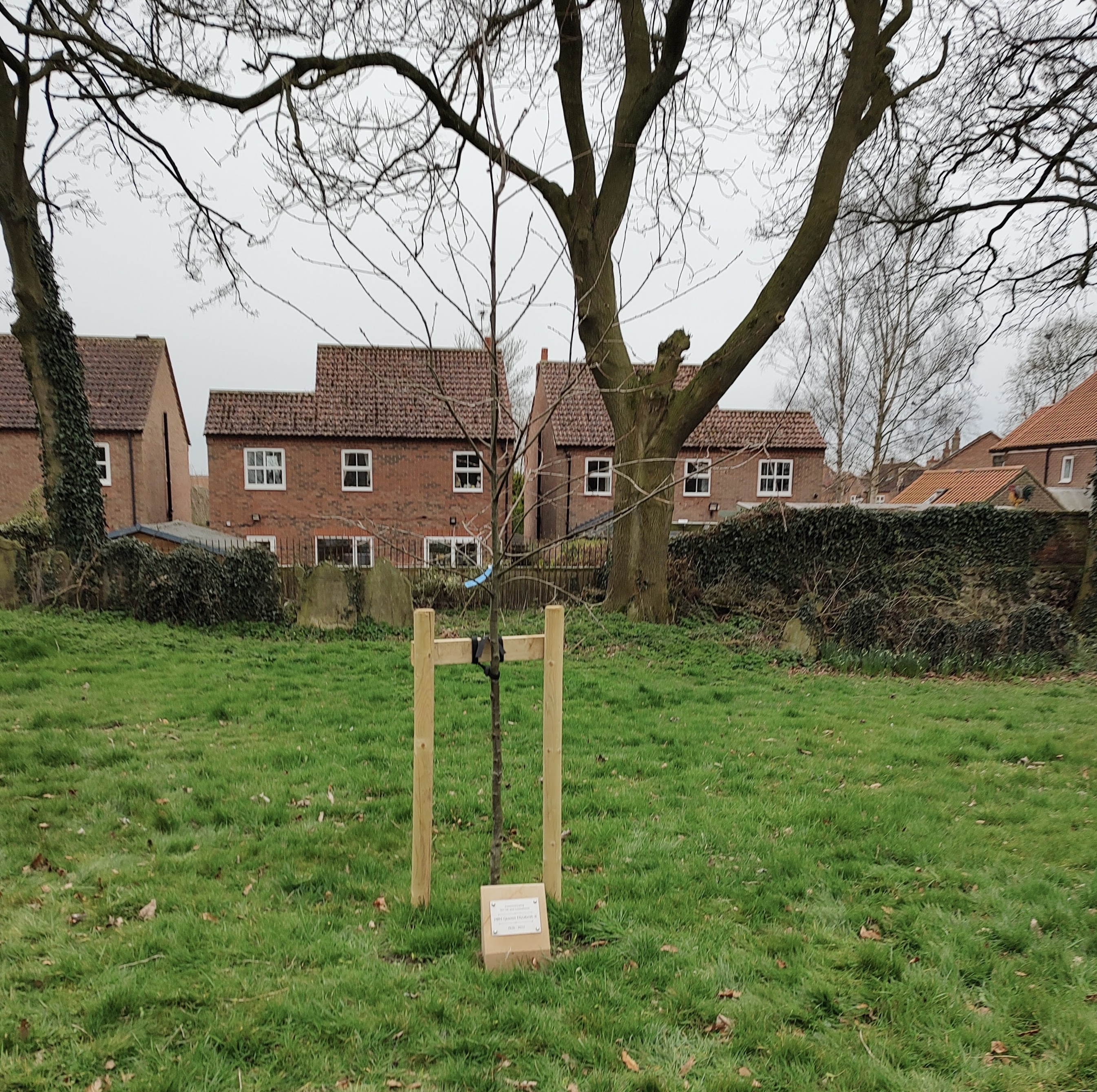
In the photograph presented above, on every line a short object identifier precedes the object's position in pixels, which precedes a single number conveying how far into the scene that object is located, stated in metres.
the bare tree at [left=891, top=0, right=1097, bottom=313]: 10.40
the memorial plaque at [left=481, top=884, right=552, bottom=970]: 3.05
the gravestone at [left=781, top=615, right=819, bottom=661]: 10.24
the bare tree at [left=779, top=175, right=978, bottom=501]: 22.45
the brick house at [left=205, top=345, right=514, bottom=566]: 22.05
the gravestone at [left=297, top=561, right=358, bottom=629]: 11.10
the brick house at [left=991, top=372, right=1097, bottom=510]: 31.92
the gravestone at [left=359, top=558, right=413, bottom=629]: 11.44
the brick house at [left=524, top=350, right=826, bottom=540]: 24.84
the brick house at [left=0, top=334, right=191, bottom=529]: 22.00
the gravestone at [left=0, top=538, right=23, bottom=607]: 10.69
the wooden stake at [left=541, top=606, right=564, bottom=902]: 3.28
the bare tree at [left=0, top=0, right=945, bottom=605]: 9.17
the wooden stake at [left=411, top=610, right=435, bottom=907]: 3.12
